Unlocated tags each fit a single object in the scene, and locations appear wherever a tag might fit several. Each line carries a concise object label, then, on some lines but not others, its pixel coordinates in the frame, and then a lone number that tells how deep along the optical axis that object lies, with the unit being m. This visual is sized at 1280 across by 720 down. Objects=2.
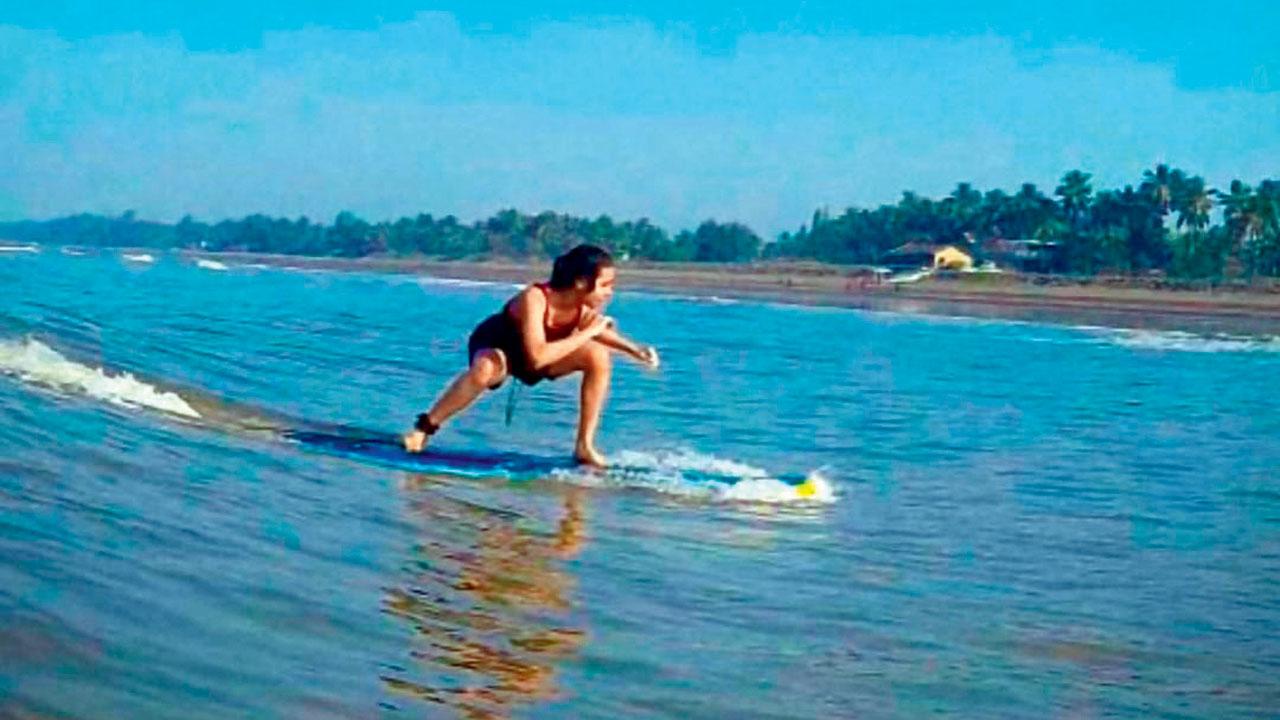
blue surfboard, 7.92
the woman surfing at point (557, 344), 7.89
